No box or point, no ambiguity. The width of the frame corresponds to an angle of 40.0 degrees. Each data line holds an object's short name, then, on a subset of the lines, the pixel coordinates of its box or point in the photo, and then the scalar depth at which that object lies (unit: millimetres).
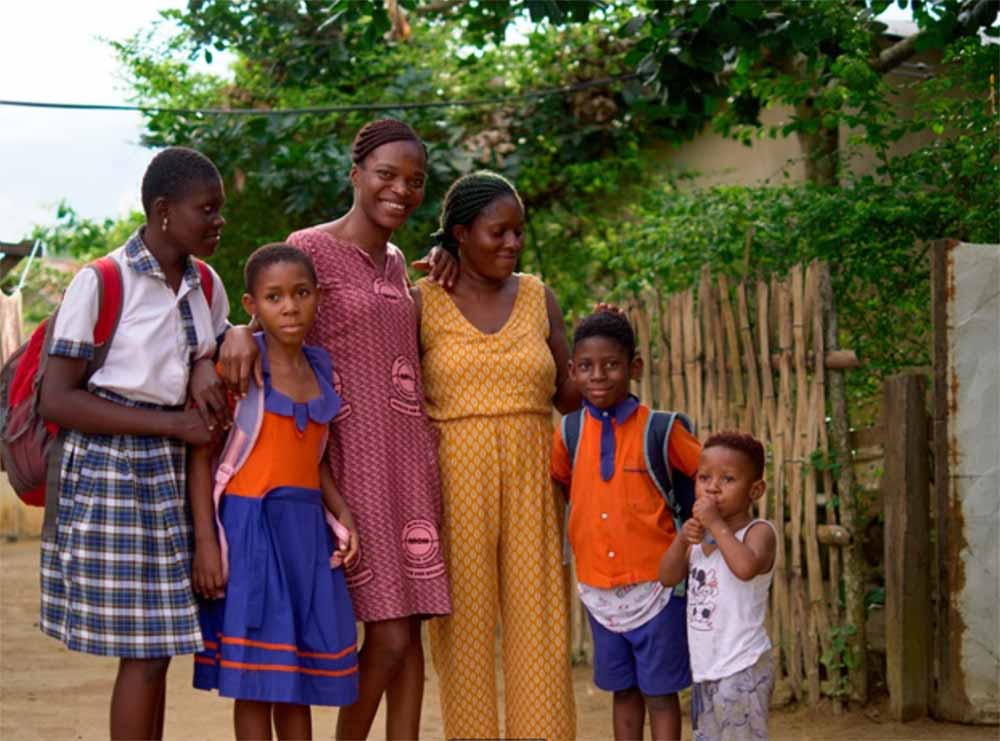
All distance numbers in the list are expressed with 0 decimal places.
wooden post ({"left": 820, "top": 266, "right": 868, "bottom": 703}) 5695
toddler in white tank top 3885
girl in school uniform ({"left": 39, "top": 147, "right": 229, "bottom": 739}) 3377
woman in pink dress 3777
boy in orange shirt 4094
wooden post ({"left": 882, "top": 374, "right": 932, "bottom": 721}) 5500
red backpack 3436
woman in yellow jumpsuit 3996
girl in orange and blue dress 3482
